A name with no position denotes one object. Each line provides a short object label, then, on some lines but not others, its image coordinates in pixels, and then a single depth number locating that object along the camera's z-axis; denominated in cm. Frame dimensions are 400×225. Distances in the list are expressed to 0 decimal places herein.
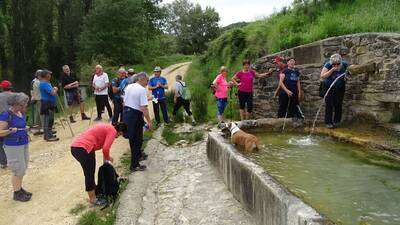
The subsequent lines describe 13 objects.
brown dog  755
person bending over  633
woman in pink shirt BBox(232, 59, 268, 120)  1059
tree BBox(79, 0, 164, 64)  3044
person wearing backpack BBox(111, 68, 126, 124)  1112
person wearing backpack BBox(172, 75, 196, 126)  1182
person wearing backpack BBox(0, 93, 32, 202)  696
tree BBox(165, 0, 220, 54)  4819
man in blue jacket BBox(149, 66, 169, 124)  1142
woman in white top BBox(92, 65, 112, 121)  1222
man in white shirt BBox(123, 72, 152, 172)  791
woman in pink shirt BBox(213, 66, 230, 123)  1091
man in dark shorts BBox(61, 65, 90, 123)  1270
